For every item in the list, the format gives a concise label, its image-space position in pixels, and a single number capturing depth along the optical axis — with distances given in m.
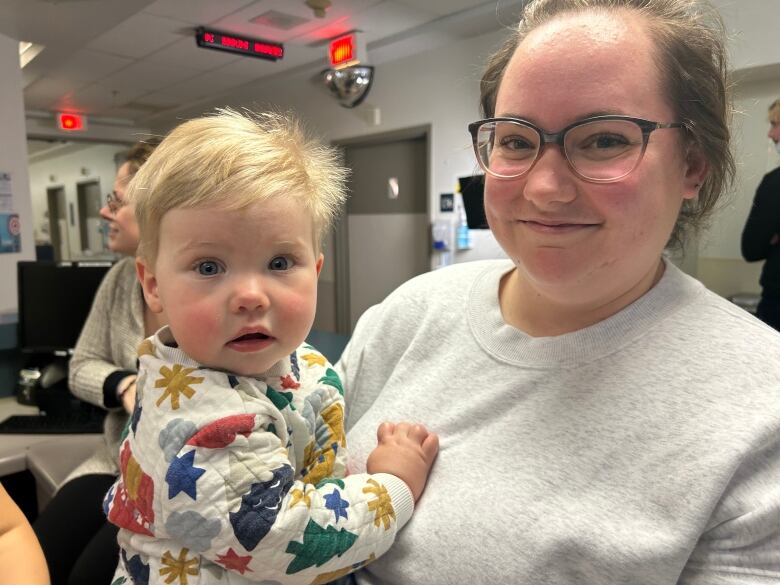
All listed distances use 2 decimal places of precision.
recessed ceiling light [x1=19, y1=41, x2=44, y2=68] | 4.70
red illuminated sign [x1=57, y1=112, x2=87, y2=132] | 7.57
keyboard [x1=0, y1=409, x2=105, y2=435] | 2.07
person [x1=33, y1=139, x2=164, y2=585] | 1.45
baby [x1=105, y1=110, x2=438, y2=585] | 0.68
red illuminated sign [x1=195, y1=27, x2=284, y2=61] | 4.24
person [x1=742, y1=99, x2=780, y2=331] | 2.61
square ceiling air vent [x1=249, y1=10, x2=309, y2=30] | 4.04
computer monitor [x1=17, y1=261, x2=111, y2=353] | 2.23
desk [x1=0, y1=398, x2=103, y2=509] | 1.81
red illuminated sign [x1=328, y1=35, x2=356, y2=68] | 4.46
